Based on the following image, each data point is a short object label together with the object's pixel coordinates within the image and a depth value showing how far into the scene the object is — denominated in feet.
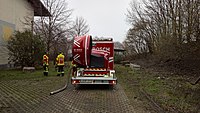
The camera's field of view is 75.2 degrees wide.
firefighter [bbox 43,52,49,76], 32.17
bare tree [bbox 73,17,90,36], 114.35
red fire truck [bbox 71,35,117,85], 21.29
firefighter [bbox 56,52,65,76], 31.66
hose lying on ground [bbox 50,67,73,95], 18.89
